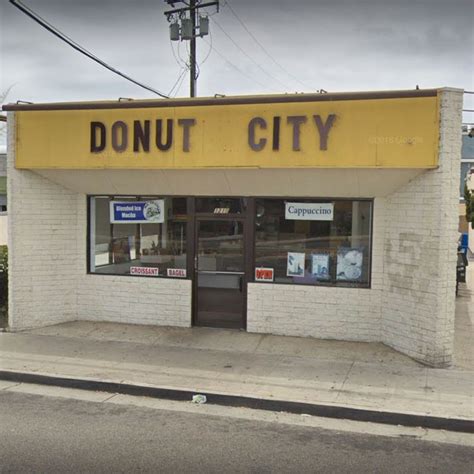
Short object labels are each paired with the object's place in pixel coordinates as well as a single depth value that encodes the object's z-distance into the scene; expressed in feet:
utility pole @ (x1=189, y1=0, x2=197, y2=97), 61.16
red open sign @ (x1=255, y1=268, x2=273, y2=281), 30.53
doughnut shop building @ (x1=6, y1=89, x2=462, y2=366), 25.43
